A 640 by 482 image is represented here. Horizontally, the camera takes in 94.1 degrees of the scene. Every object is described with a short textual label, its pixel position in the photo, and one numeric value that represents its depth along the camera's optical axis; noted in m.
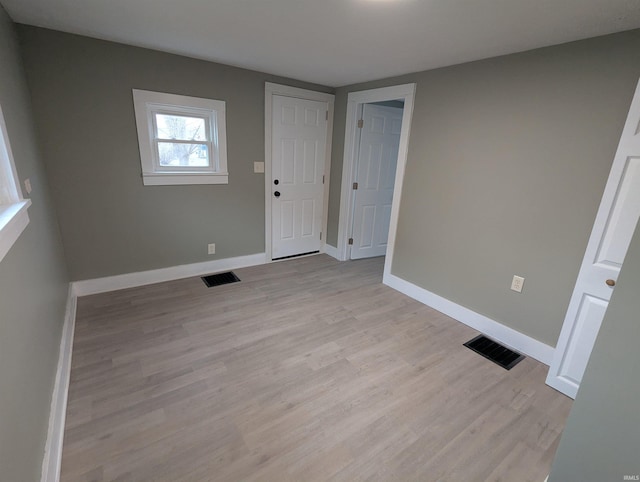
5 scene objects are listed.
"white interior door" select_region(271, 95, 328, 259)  3.67
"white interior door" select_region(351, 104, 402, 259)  3.86
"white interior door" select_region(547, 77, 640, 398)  1.63
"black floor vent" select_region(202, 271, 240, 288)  3.33
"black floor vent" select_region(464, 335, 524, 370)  2.28
